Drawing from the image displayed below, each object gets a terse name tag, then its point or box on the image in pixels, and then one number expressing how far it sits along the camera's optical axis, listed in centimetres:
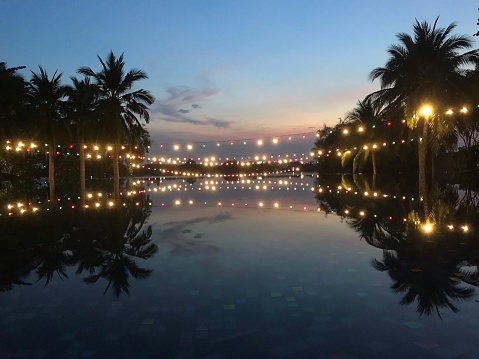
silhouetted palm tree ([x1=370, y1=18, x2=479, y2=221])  2002
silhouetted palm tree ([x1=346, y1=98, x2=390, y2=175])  4567
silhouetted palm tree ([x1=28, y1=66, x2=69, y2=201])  2391
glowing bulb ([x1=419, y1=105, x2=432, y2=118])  1956
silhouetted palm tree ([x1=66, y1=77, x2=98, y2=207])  2470
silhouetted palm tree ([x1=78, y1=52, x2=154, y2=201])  2477
